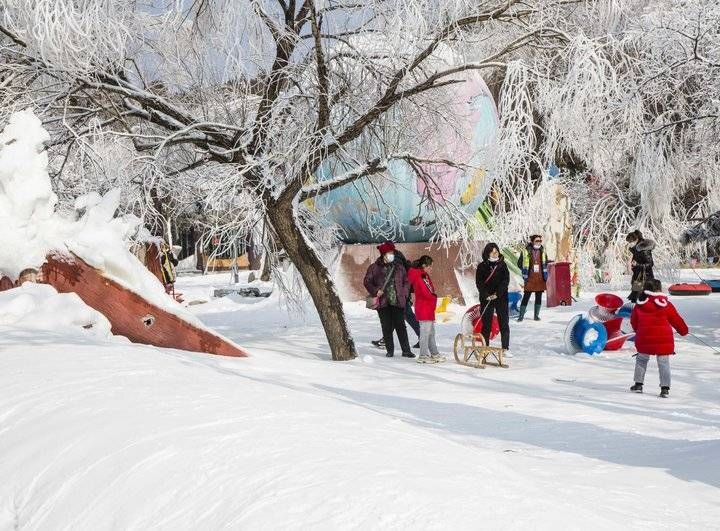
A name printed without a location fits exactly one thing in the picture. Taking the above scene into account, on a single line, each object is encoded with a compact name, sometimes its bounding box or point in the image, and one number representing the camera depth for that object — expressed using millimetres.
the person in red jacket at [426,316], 10195
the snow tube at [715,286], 21898
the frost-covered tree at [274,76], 8188
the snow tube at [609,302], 11060
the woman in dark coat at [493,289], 10547
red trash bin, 17359
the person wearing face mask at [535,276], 14672
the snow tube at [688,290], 19828
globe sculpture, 15375
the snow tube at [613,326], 11227
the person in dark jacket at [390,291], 10695
